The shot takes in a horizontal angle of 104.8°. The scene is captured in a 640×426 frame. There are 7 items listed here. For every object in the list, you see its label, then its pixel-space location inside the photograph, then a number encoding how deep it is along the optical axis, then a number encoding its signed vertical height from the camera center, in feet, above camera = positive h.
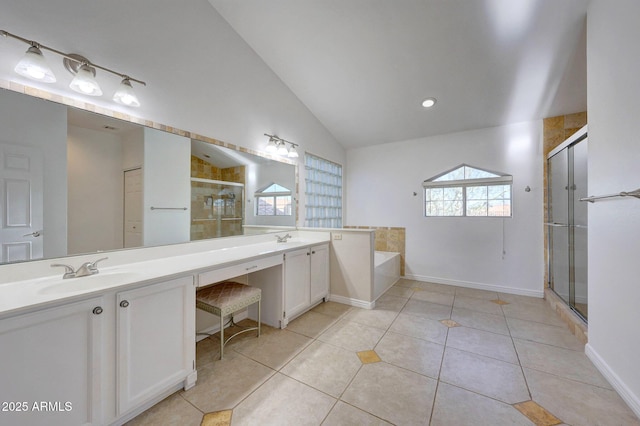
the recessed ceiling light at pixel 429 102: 9.91 +4.53
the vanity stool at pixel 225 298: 5.96 -2.18
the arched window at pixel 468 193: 11.11 +0.99
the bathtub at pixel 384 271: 10.14 -2.65
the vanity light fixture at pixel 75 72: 4.16 +2.60
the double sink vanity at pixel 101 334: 3.20 -1.87
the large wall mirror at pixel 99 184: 4.29 +0.66
